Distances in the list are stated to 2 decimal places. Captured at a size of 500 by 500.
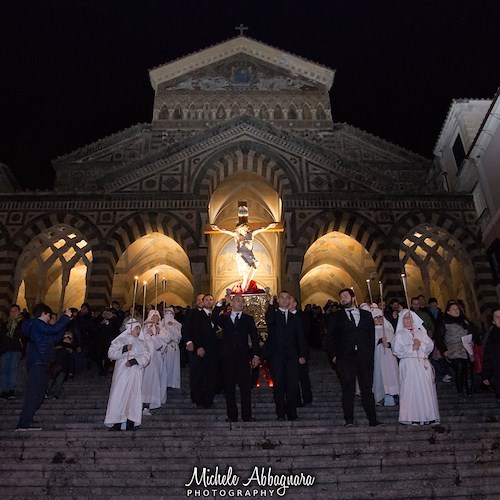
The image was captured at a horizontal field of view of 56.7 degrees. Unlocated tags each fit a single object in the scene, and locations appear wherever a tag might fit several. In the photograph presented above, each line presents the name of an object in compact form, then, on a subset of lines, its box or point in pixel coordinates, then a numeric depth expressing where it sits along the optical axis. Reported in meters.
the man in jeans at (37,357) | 7.63
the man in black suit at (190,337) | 9.02
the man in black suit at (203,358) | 8.83
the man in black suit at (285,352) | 8.02
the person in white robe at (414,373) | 7.61
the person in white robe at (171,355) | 10.56
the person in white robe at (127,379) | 7.66
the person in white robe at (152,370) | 9.09
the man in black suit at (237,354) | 7.94
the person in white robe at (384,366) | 9.43
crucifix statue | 16.78
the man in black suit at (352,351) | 7.48
